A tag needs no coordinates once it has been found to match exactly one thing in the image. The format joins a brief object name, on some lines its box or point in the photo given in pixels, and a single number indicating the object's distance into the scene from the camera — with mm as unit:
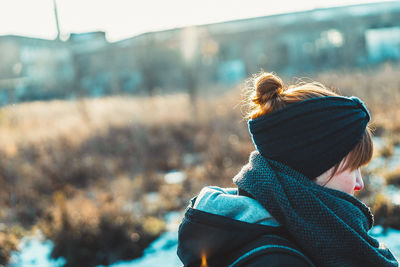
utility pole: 14855
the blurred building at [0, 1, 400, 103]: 25031
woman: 1062
